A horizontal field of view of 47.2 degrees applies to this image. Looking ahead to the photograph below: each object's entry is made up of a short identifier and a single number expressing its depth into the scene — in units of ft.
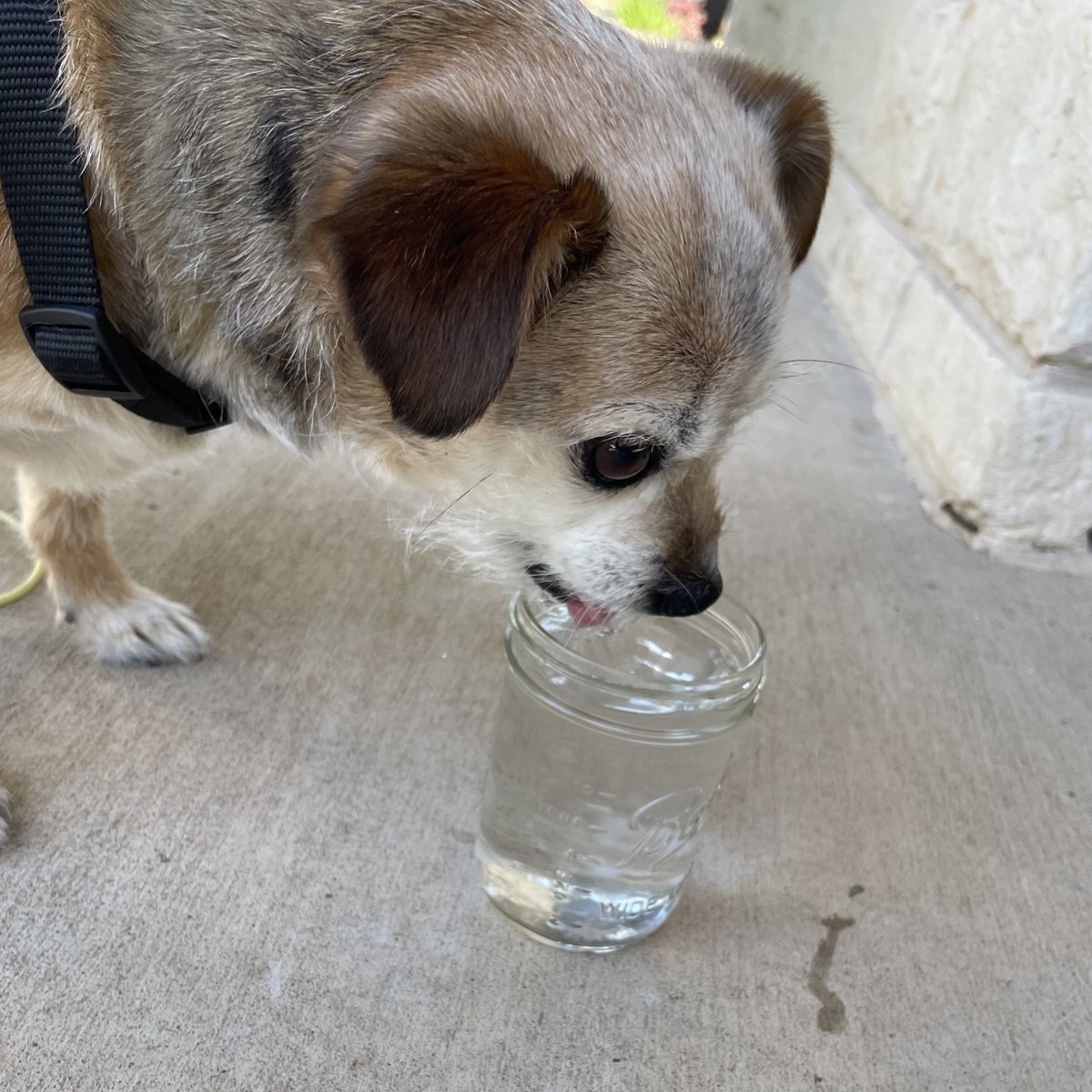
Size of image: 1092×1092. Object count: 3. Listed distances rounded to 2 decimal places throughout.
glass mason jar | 1.49
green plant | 3.78
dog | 1.22
